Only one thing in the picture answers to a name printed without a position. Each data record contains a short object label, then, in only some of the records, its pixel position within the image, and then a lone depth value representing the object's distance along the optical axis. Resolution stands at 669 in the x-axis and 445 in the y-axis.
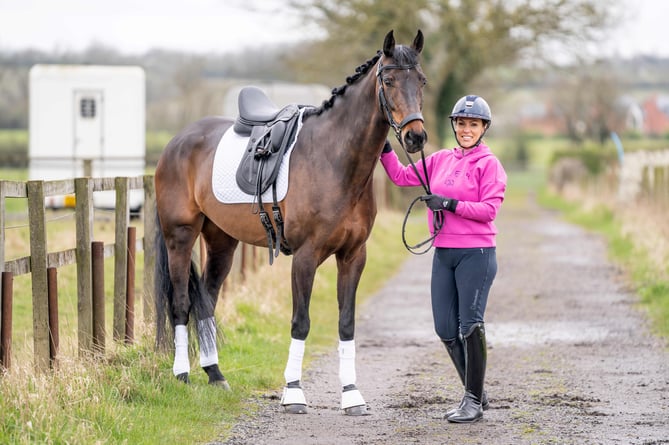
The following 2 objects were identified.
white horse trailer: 44.22
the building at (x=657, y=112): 126.52
